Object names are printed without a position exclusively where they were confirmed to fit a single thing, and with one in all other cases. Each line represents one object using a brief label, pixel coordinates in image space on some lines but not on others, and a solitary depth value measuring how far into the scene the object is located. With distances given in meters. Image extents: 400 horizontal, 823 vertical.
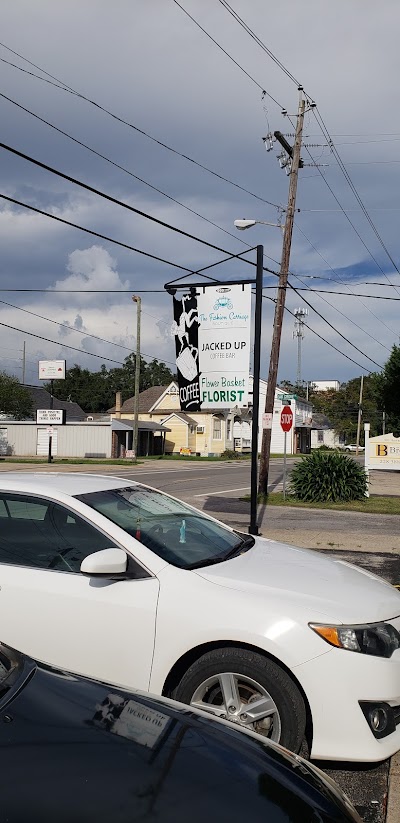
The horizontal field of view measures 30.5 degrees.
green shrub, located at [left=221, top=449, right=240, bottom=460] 60.81
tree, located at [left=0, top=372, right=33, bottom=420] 57.47
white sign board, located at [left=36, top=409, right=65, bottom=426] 48.37
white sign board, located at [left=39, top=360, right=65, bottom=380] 56.81
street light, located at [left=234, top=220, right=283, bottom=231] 16.11
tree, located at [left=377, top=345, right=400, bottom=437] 40.09
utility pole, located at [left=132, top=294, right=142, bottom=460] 45.28
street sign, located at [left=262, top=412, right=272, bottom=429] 17.55
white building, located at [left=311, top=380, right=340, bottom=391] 194.62
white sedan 3.68
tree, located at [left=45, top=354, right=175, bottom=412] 117.06
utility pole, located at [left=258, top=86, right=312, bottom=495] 21.47
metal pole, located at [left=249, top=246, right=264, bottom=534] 12.76
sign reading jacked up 12.88
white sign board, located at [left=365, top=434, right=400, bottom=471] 21.58
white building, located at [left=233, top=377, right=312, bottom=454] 69.06
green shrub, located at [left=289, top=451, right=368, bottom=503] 20.28
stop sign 19.41
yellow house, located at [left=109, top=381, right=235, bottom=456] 64.88
